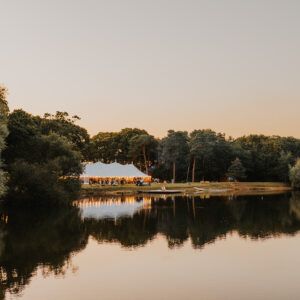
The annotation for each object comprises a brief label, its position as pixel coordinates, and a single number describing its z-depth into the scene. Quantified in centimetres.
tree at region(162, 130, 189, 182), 7625
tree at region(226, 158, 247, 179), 7188
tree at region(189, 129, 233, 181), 7456
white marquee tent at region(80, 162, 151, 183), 5725
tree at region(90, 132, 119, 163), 9538
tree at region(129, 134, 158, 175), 8638
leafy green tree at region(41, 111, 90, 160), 6712
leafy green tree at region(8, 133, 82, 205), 3541
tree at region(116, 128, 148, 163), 9503
